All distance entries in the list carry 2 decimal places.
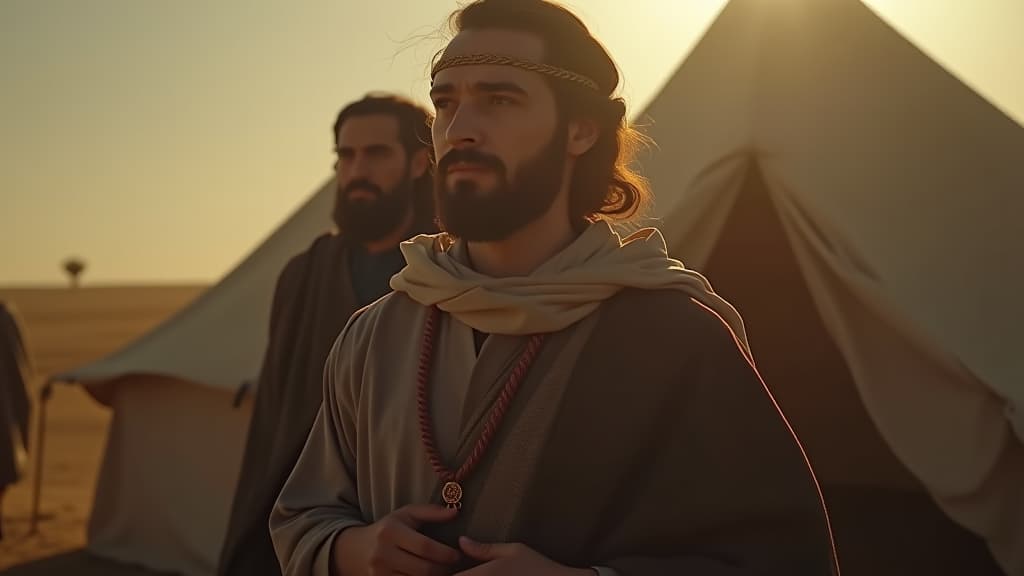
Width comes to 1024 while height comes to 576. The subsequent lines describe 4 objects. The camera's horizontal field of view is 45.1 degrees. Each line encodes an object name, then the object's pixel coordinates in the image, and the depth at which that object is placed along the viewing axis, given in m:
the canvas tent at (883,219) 4.36
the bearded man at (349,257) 3.54
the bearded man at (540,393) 1.83
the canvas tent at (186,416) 6.34
